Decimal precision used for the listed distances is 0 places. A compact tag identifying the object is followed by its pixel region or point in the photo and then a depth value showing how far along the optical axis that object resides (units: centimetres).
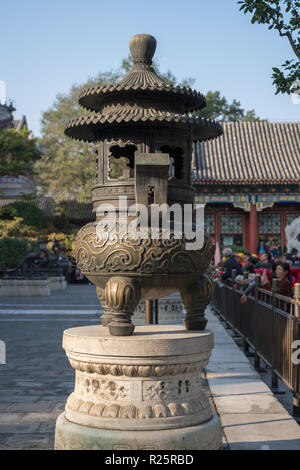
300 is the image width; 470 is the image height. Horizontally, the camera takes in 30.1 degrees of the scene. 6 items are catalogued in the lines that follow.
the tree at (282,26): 659
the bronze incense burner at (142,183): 393
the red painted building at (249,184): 2752
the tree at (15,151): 2462
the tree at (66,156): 3172
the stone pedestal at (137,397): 356
